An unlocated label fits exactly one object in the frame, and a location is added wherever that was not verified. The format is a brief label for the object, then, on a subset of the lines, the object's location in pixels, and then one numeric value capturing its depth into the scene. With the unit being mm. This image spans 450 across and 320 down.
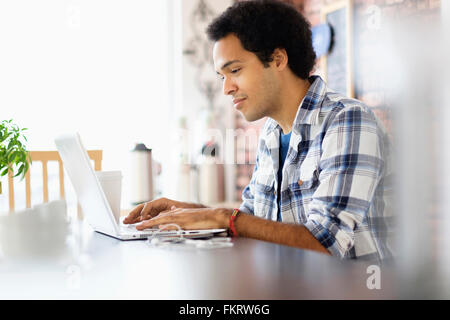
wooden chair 2012
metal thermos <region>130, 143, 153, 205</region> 3119
